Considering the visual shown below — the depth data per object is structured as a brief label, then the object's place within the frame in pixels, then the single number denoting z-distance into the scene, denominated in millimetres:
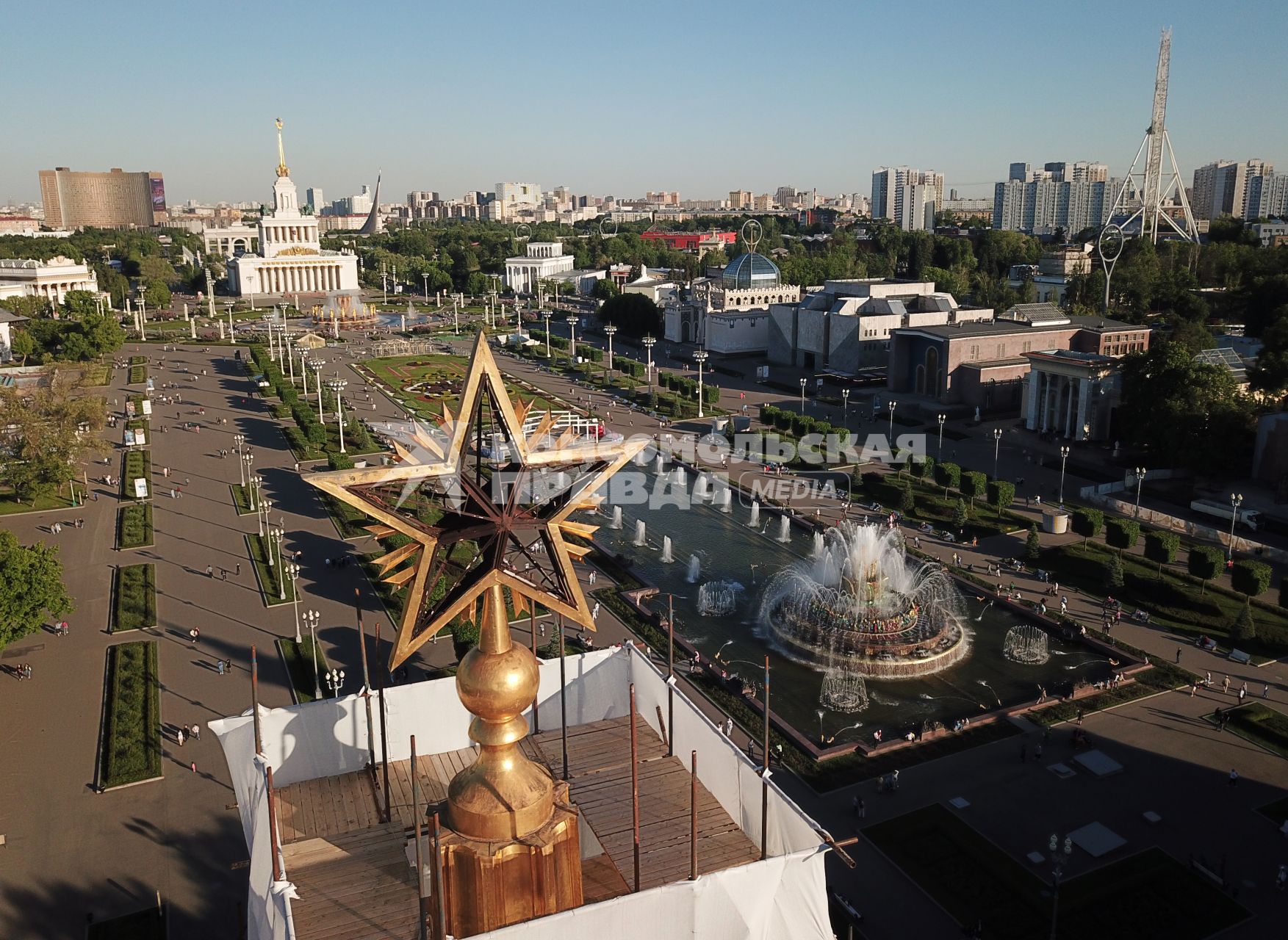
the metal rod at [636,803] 10867
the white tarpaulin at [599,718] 10078
